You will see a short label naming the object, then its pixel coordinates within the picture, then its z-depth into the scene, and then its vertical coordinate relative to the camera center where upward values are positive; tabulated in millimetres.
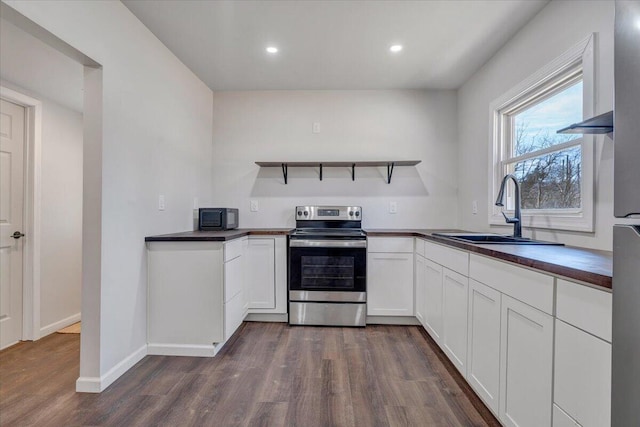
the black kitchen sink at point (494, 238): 1741 -164
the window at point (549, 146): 1580 +481
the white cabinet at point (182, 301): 2158 -664
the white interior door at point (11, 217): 2396 -67
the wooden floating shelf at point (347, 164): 3014 +516
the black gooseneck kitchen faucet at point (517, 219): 1999 -29
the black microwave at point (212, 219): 2855 -73
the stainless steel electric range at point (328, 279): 2676 -609
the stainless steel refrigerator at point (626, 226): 702 -25
